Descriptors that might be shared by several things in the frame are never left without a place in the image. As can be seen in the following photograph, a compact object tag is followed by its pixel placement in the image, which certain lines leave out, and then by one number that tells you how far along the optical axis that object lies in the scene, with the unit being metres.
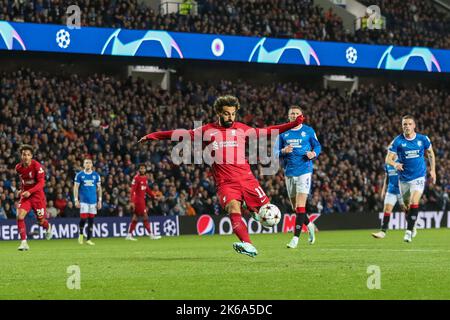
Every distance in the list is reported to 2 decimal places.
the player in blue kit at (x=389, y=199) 20.77
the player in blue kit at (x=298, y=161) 17.27
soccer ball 12.18
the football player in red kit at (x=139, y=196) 25.83
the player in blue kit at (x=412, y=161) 18.78
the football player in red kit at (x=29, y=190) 18.80
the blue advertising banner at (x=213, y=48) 32.03
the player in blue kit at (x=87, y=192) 23.06
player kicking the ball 12.39
